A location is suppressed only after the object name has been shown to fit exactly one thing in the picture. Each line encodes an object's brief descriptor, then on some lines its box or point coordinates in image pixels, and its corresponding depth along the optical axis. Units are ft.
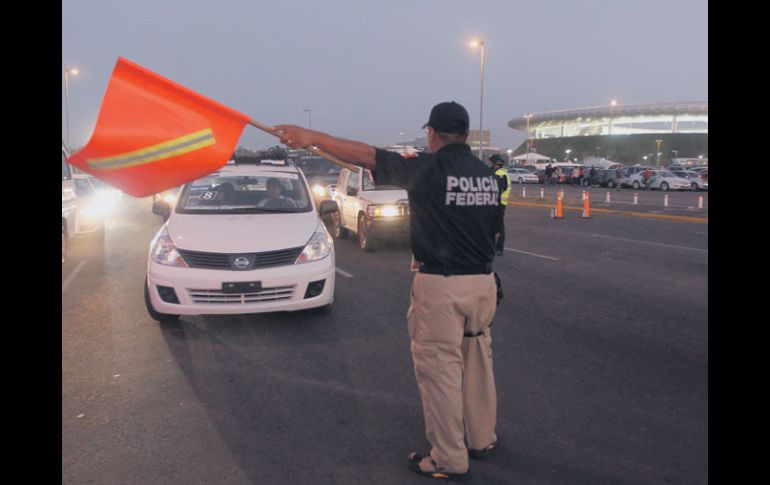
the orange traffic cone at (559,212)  72.90
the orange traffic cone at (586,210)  72.02
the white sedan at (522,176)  204.98
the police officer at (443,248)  11.68
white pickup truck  41.22
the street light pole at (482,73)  124.67
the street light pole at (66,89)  143.58
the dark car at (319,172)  67.90
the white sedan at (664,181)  142.85
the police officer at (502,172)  41.82
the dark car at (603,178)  160.86
